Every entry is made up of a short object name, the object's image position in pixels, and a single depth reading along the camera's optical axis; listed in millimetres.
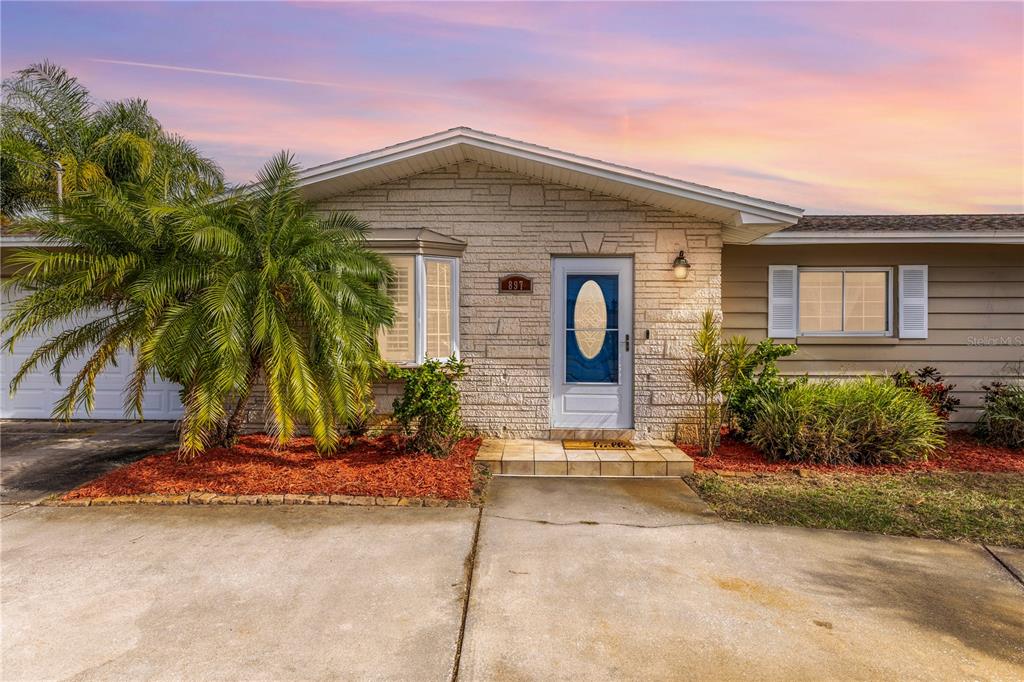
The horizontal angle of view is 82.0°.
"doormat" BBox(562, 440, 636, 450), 7174
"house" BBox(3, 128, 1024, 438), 7410
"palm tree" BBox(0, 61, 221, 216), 9711
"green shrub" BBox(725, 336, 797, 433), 7266
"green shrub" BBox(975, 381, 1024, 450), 7707
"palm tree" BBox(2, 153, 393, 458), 5520
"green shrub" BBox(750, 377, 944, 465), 6770
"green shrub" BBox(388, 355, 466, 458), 6352
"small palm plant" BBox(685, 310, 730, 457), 7031
